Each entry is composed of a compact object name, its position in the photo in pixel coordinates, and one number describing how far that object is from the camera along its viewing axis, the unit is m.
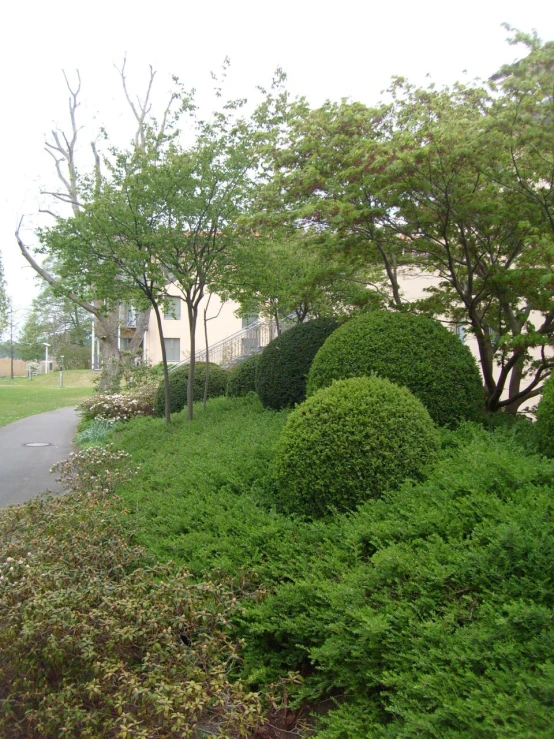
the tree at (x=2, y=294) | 34.09
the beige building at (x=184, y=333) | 28.10
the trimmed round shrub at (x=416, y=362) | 5.42
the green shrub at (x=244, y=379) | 10.85
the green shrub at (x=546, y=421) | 4.29
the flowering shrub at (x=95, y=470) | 6.14
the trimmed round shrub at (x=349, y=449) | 4.01
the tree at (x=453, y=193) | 5.41
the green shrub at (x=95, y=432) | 11.62
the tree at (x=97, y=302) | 18.58
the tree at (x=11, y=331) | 61.94
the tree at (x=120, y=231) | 8.27
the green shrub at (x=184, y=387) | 12.40
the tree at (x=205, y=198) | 8.25
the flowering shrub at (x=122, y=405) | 13.99
